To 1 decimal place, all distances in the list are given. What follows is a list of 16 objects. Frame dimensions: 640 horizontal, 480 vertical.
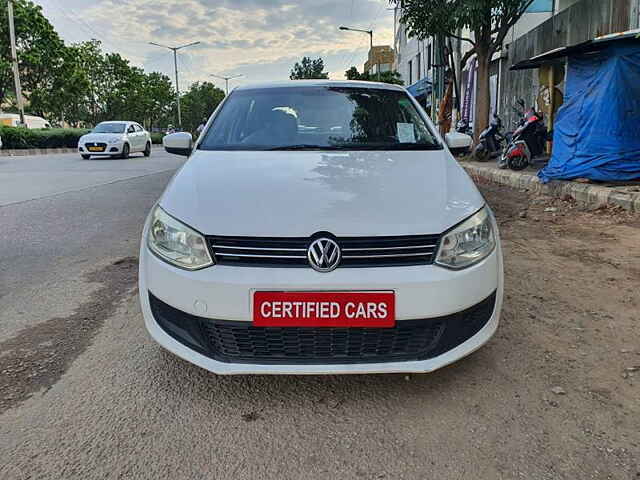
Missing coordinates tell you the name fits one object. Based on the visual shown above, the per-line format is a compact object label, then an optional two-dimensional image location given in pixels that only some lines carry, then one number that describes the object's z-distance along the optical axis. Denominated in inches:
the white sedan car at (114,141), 690.2
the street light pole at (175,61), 2049.7
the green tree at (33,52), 1180.5
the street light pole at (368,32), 1572.3
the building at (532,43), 424.6
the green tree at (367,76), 1120.1
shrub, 943.0
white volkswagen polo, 81.7
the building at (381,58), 1987.0
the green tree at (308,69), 2681.8
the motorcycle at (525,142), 414.6
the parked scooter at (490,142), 519.5
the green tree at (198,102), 2920.8
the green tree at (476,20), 426.8
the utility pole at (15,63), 1024.2
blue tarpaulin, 293.3
